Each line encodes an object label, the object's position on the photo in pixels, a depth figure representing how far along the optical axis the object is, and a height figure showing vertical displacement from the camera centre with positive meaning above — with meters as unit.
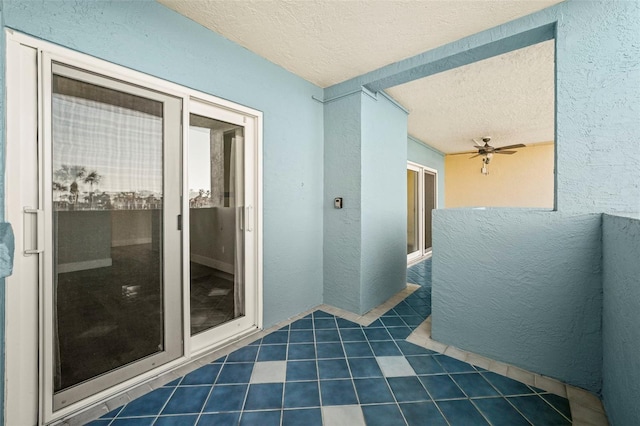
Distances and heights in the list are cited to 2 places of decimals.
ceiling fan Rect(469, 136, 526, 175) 4.84 +1.17
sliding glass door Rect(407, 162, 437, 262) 5.57 +0.00
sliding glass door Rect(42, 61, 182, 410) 1.47 -0.12
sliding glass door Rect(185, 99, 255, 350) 2.07 -0.08
